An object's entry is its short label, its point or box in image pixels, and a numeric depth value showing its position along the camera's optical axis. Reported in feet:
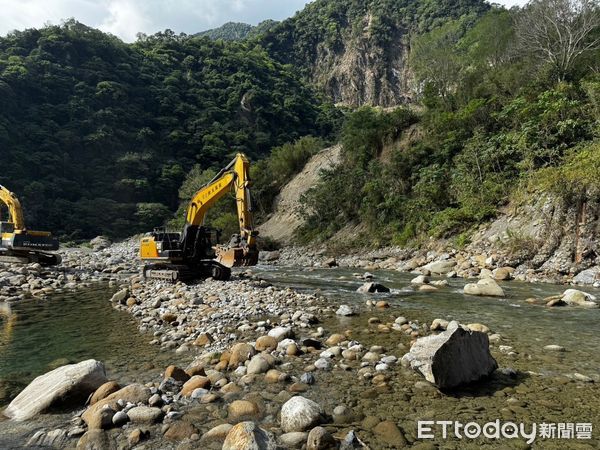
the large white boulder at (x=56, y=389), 14.57
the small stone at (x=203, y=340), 23.13
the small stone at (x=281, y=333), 22.78
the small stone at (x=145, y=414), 13.56
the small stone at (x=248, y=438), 11.09
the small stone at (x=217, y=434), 12.44
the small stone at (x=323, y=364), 18.47
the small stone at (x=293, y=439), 12.01
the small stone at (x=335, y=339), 22.31
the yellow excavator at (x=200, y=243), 43.19
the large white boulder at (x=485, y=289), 37.91
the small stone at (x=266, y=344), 21.27
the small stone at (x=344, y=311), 29.78
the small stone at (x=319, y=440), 11.62
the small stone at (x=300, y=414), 12.94
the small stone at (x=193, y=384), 15.72
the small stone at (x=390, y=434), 12.15
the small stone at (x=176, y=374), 16.95
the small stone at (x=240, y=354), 19.12
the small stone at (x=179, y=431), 12.62
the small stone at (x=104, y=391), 15.11
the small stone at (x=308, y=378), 16.80
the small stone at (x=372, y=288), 41.24
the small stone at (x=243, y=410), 14.06
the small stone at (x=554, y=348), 20.80
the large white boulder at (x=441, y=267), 58.29
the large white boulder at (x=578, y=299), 32.16
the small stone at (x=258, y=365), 17.97
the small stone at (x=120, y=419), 13.33
